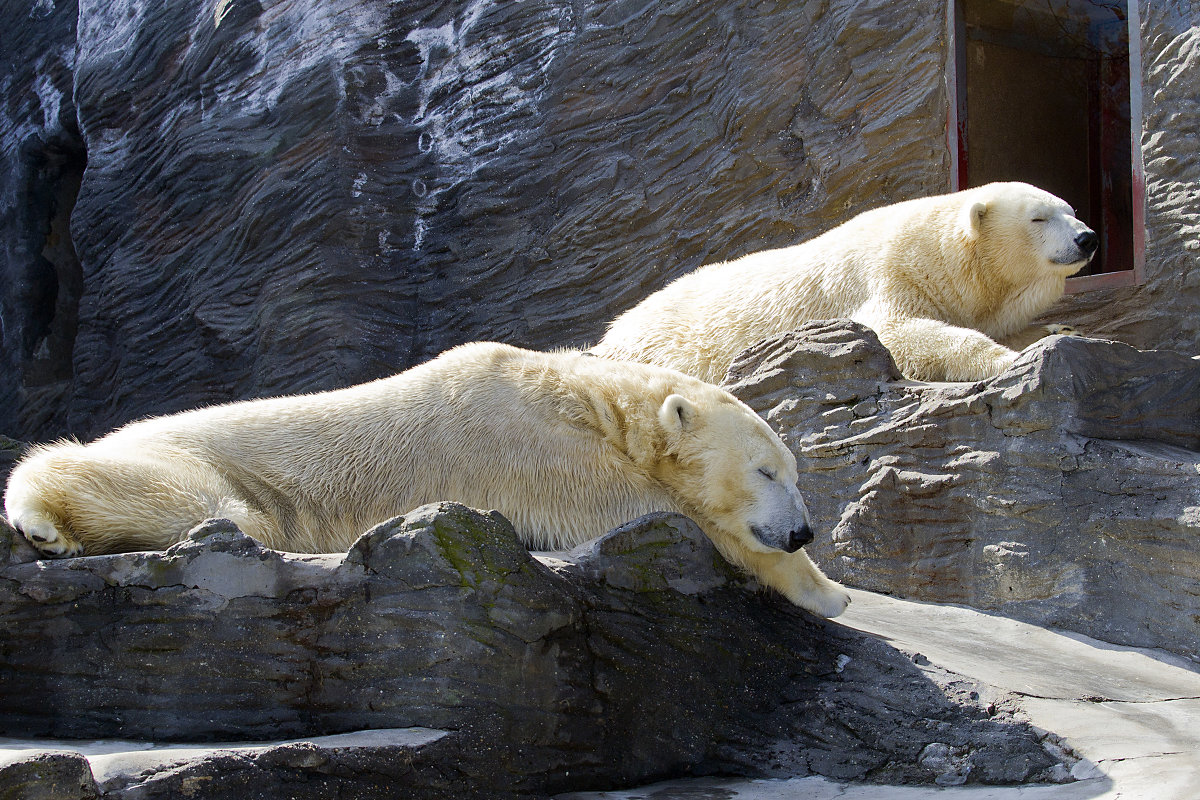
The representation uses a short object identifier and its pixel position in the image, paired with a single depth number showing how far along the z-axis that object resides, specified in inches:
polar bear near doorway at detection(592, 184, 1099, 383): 237.9
